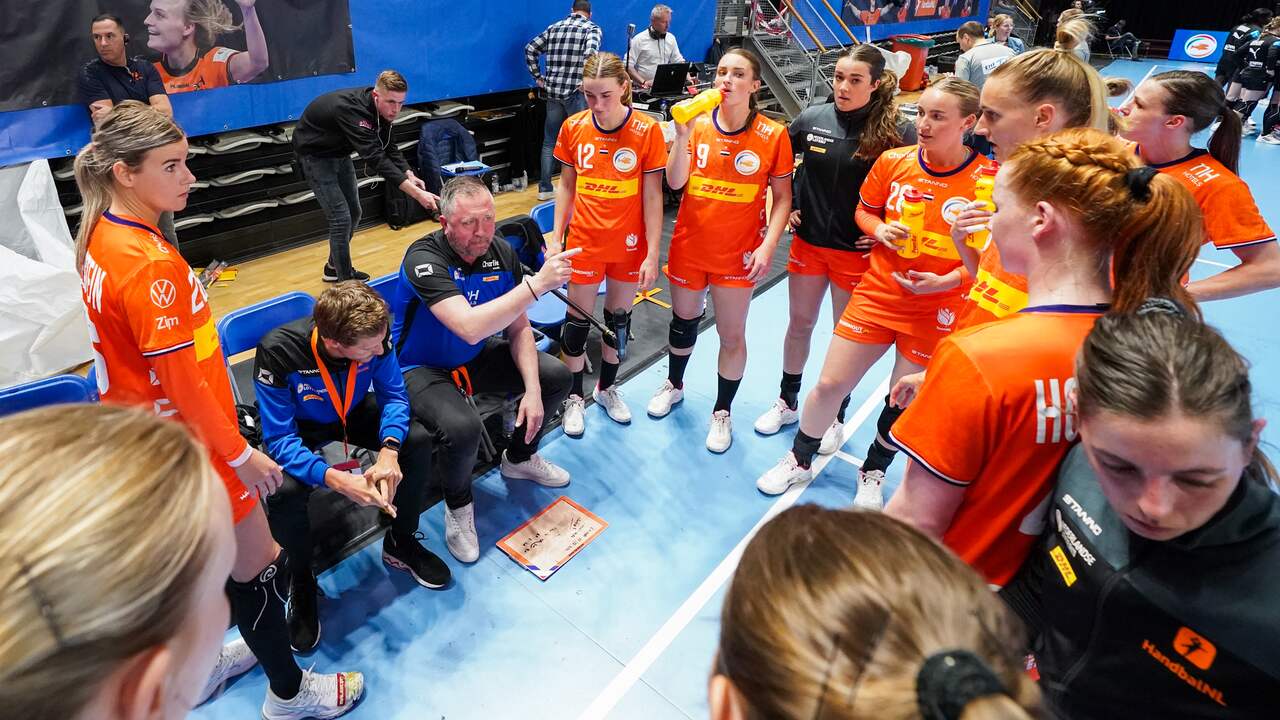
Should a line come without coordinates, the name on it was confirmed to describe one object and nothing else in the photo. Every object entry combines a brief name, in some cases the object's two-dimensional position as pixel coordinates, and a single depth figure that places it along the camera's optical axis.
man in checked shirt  7.52
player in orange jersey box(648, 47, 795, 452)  3.34
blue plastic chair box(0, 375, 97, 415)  2.32
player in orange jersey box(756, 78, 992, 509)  2.74
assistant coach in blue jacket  2.48
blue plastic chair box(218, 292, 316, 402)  2.90
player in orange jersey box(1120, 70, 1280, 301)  2.54
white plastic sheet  3.81
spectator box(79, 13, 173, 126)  4.79
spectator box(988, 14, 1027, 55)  10.16
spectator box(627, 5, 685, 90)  8.89
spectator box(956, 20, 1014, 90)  6.56
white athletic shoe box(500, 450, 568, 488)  3.45
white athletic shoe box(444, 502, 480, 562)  2.97
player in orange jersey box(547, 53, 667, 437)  3.50
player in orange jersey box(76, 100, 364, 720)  1.80
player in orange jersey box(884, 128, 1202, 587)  1.25
